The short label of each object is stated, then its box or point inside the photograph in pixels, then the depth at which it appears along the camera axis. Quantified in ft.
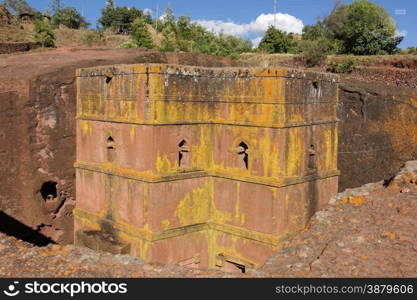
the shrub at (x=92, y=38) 94.47
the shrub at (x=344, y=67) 80.28
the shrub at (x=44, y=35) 72.38
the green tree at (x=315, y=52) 88.07
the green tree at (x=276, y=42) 115.55
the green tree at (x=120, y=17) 143.02
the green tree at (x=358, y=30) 102.68
